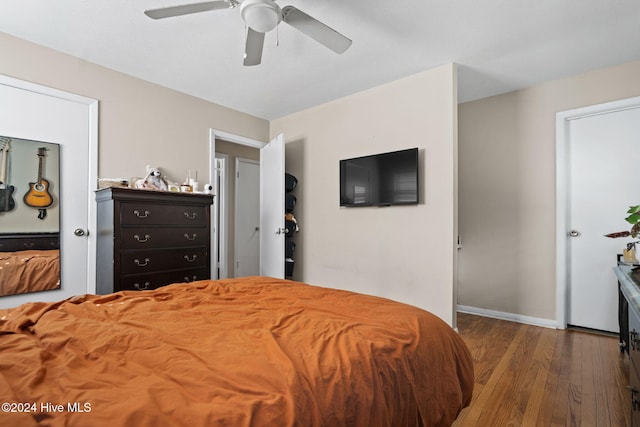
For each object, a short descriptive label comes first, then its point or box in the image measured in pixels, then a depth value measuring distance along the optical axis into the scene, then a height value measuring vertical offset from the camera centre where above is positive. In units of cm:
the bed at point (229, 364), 67 -41
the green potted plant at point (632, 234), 170 -12
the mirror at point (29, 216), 240 -2
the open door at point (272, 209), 371 +6
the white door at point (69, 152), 247 +54
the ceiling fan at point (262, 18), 167 +108
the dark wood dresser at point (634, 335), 122 -52
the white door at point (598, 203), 285 +11
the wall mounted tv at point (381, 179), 309 +36
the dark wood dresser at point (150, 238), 247 -21
